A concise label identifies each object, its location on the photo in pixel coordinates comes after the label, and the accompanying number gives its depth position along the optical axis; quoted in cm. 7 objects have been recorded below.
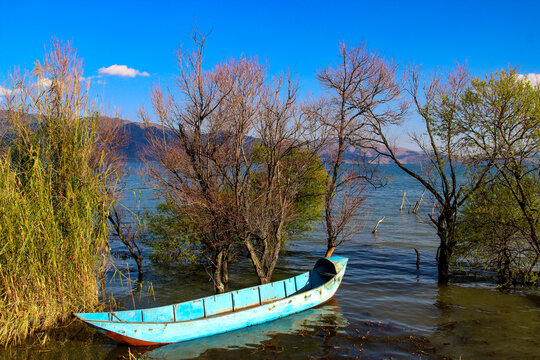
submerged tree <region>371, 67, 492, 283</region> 1608
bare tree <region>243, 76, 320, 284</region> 1346
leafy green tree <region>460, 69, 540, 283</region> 1444
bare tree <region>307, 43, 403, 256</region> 1669
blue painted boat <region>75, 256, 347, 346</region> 998
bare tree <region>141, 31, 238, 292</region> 1284
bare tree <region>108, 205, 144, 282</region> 1509
